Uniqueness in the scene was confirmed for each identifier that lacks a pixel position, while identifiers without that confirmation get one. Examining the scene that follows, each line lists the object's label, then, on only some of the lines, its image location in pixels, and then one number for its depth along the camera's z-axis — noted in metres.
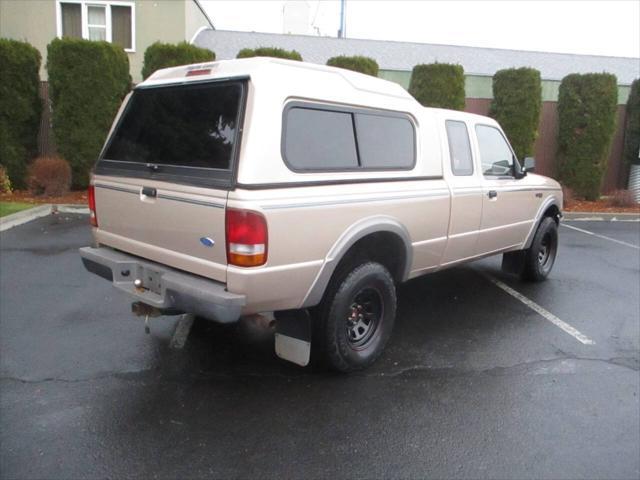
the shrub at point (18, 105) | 11.32
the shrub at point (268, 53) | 12.52
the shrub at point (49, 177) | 11.00
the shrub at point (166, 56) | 12.19
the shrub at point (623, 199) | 13.75
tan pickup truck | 3.16
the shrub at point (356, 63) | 13.20
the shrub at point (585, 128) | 13.48
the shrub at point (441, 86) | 13.39
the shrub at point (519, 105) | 13.48
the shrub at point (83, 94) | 11.42
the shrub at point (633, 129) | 14.63
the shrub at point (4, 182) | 11.31
